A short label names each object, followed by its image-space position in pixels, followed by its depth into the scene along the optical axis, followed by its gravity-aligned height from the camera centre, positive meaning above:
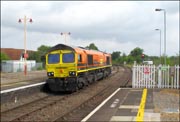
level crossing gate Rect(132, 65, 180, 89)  23.51 -1.00
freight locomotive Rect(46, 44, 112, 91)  23.03 -0.38
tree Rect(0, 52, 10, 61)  72.58 +1.23
